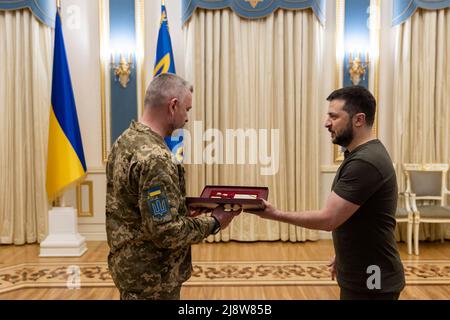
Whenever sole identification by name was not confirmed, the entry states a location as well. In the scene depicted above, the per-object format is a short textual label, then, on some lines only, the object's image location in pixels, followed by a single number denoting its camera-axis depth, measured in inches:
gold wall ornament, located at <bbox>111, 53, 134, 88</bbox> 188.1
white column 169.3
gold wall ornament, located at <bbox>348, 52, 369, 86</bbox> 189.5
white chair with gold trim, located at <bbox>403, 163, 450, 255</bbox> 181.9
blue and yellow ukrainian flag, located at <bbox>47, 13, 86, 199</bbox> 169.0
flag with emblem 176.1
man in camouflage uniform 58.4
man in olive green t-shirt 65.3
